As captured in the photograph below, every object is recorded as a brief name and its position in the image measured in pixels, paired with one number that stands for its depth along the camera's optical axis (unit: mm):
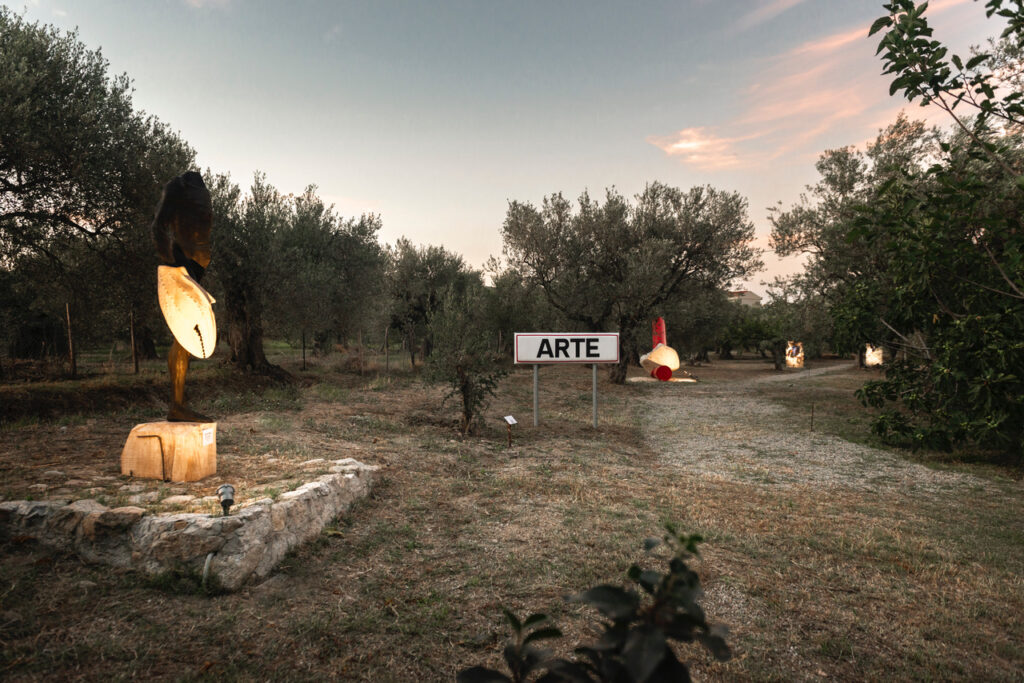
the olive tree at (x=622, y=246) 22031
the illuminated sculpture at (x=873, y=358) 33469
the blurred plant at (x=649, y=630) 1061
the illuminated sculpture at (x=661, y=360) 17312
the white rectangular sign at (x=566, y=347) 13430
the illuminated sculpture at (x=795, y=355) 39312
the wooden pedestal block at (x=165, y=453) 6230
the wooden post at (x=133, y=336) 16219
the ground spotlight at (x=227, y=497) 4664
